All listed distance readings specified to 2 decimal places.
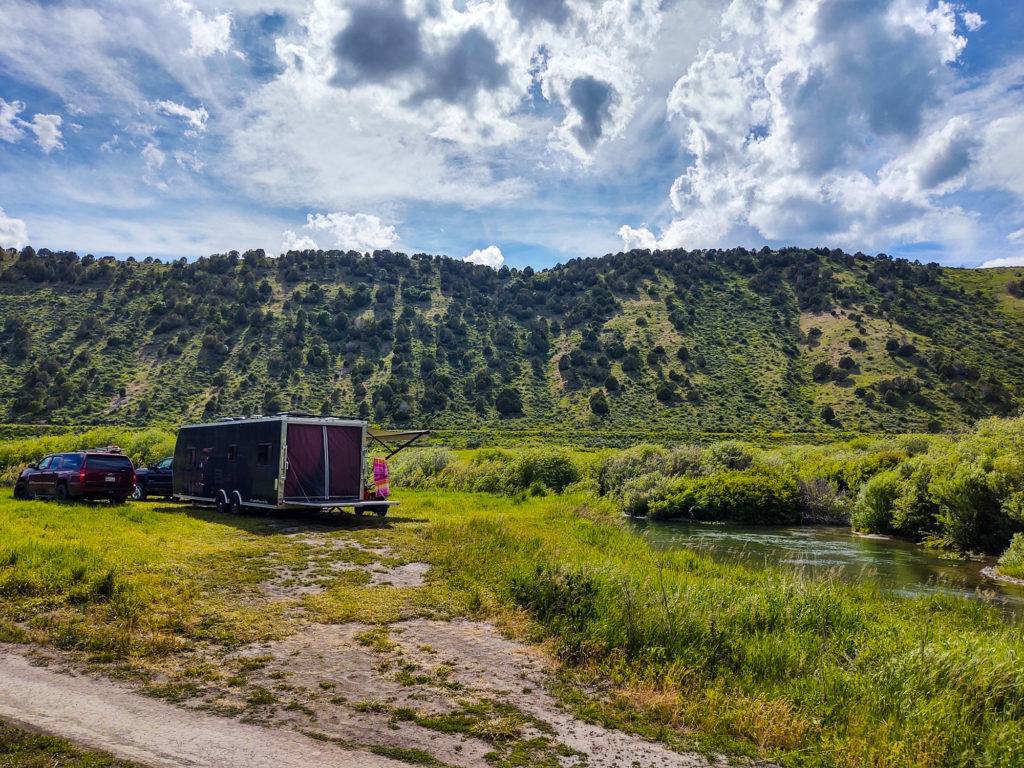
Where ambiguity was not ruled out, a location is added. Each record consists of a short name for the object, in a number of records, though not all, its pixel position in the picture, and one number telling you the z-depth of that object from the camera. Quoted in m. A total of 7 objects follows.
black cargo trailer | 18.11
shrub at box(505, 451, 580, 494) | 31.94
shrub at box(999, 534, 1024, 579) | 16.86
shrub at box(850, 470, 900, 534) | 25.59
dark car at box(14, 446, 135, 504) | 19.25
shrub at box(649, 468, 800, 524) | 30.92
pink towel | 21.31
